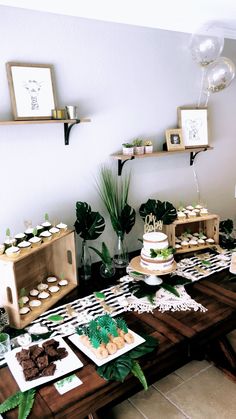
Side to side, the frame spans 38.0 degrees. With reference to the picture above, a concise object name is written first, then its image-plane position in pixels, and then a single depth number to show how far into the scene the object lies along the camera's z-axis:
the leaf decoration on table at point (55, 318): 1.61
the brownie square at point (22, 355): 1.31
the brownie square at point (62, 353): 1.35
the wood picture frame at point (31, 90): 1.71
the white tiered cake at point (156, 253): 1.82
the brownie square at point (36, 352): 1.32
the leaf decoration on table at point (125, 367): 1.25
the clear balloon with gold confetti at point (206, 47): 2.03
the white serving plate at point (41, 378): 1.22
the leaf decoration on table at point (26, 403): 1.10
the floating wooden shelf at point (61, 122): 1.64
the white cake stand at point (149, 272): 1.81
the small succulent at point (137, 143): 2.21
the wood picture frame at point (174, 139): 2.38
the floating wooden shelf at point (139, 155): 2.12
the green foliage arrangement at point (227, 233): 2.51
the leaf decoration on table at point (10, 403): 1.12
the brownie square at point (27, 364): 1.27
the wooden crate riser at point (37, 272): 1.53
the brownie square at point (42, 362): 1.28
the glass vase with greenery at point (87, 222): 1.94
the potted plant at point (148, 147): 2.22
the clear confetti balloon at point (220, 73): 2.14
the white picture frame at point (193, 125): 2.48
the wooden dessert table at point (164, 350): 1.17
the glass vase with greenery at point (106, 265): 2.04
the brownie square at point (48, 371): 1.25
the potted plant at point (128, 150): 2.13
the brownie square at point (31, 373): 1.24
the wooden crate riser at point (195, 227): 2.31
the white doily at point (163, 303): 1.69
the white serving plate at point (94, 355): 1.32
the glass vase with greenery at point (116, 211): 2.15
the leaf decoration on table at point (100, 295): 1.79
